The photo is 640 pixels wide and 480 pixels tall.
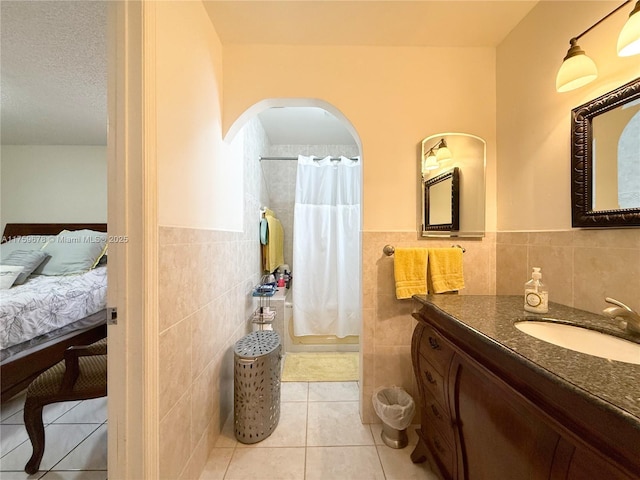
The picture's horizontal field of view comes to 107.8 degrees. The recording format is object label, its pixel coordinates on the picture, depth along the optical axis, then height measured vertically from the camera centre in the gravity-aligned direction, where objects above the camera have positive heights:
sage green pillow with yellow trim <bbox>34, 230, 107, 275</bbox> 1.17 -0.07
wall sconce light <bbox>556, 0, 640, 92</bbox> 0.86 +0.63
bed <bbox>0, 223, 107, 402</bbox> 1.18 -0.47
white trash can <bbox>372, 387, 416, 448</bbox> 1.29 -1.00
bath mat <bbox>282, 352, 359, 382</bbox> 1.97 -1.18
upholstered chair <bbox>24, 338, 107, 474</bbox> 1.10 -0.74
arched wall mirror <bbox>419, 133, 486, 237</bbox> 1.43 +0.33
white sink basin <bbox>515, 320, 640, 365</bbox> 0.72 -0.35
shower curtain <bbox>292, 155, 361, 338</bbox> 2.45 -0.09
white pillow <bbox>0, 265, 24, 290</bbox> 1.07 -0.17
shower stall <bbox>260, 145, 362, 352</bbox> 2.43 -0.68
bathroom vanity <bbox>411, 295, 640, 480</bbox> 0.44 -0.39
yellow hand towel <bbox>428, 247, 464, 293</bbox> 1.34 -0.18
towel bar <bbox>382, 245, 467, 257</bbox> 1.41 -0.07
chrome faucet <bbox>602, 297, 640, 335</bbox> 0.71 -0.24
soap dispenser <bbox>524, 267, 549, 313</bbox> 0.93 -0.24
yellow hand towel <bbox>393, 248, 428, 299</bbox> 1.33 -0.19
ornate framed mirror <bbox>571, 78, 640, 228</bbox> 0.79 +0.29
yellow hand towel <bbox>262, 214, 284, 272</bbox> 2.55 -0.10
